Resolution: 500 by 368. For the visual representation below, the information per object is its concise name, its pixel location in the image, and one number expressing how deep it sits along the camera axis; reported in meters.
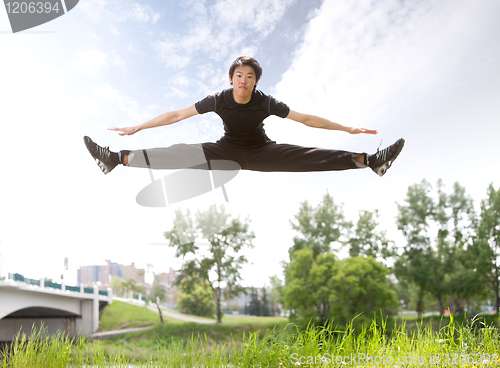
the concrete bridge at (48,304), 20.50
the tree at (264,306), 41.91
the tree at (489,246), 26.61
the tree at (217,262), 32.91
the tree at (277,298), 34.50
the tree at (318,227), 31.36
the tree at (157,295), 32.47
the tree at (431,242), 29.24
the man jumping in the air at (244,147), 4.04
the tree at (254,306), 42.25
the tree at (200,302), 34.66
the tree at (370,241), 31.19
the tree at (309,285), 26.02
